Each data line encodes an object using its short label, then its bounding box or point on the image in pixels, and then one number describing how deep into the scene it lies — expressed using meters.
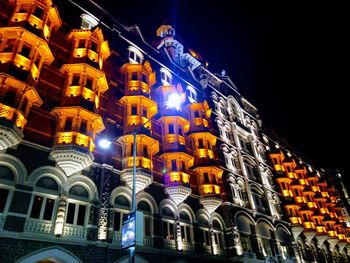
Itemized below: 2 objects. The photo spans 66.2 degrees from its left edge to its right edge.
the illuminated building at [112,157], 16.56
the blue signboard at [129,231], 12.76
